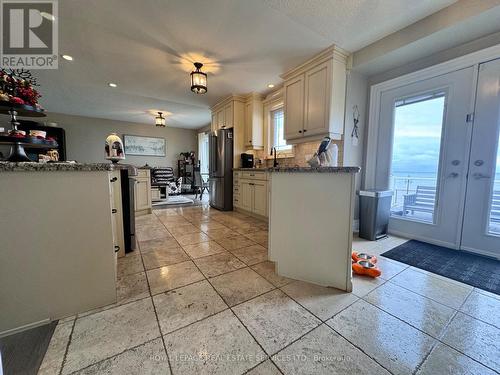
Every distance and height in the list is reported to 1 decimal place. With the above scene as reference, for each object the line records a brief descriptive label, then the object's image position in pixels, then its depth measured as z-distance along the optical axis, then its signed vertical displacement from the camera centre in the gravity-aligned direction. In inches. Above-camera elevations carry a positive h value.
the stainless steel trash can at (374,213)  100.9 -21.7
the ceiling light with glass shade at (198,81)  113.0 +49.7
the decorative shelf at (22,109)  53.5 +15.9
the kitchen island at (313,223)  57.4 -16.8
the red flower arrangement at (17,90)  53.6 +21.2
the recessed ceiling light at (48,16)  80.8 +61.7
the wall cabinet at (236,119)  171.2 +43.6
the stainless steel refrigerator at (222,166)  170.9 +2.0
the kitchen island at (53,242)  42.2 -17.6
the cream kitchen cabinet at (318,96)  104.6 +41.6
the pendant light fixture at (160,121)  223.6 +52.5
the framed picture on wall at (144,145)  283.9 +32.2
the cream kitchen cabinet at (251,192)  139.2 -17.7
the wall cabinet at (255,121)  166.2 +40.2
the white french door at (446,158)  81.6 +6.6
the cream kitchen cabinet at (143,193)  152.9 -20.6
